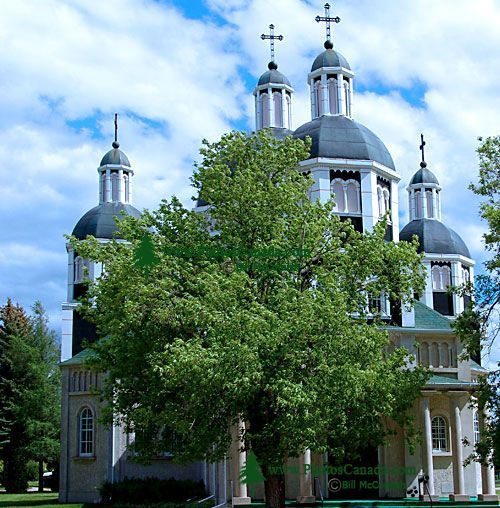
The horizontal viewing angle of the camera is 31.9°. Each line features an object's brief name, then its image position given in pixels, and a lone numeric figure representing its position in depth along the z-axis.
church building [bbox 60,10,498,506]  34.66
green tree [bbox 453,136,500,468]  22.23
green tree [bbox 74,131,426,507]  21.80
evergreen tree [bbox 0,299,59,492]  57.56
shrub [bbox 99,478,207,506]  36.72
